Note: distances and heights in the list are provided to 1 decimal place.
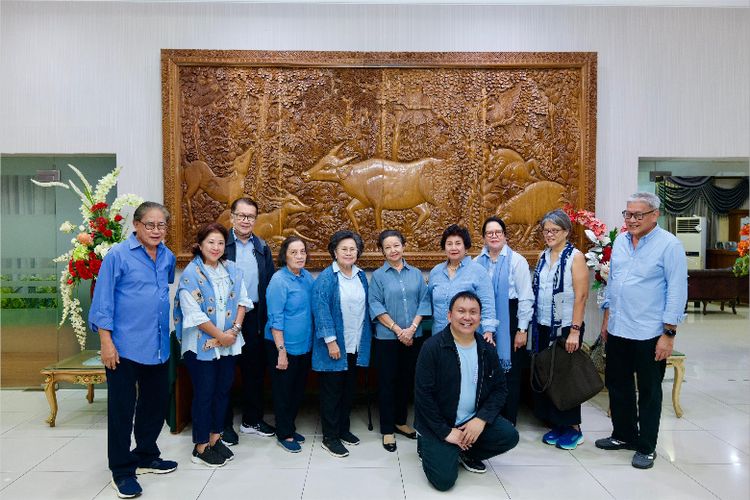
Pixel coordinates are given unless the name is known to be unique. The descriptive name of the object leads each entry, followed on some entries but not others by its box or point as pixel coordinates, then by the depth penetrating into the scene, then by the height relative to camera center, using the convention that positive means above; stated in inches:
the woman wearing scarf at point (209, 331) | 114.3 -22.3
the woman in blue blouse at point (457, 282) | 125.0 -12.2
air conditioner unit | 240.9 -2.4
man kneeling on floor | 107.3 -35.1
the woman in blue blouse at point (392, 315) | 127.1 -20.4
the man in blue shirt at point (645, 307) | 115.5 -16.9
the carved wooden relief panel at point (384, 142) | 165.6 +28.6
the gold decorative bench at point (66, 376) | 146.2 -41.0
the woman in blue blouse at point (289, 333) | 125.6 -24.7
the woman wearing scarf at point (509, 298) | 130.6 -17.0
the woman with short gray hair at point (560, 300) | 126.3 -16.9
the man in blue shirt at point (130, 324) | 103.0 -18.7
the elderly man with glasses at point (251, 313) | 133.4 -21.3
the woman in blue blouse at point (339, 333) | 125.1 -24.7
